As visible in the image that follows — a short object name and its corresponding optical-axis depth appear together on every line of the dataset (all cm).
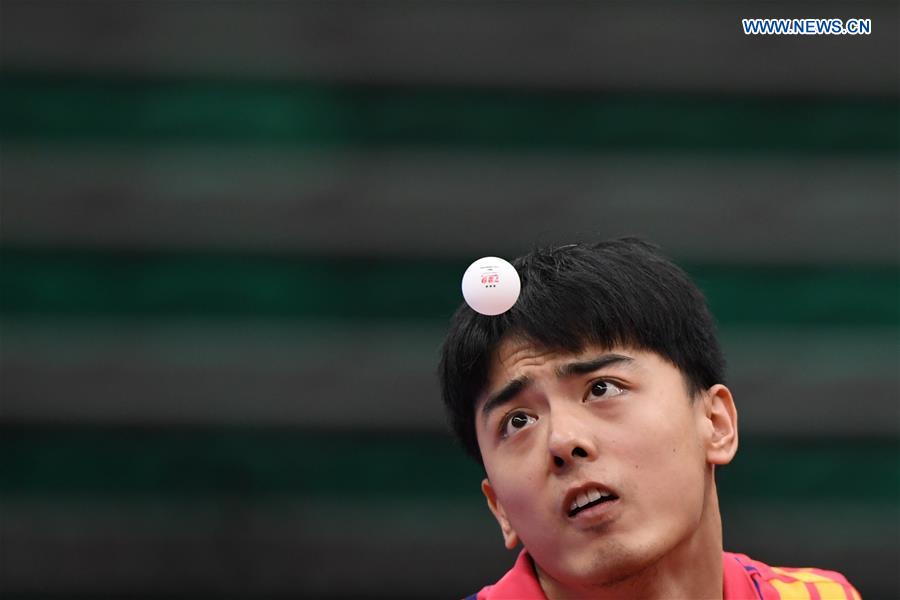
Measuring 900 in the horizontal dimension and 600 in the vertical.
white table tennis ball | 636
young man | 598
